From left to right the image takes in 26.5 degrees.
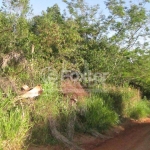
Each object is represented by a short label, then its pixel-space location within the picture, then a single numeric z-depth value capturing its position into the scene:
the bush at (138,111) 17.20
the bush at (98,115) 11.49
